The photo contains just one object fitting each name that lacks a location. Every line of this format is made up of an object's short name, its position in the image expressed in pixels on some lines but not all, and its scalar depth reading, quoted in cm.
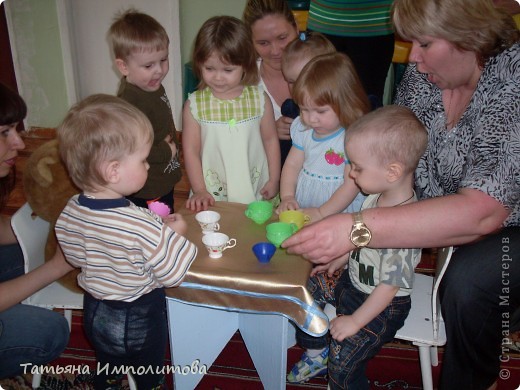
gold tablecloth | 139
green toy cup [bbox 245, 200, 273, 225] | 169
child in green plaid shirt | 198
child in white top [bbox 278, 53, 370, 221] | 178
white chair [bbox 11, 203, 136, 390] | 169
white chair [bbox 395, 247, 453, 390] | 153
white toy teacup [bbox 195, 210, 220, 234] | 163
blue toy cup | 146
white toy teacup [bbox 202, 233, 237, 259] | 148
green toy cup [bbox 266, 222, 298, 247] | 154
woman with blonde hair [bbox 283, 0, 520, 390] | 139
